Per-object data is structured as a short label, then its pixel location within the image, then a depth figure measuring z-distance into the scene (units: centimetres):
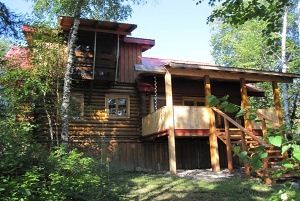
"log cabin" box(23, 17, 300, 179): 991
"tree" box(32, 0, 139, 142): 908
